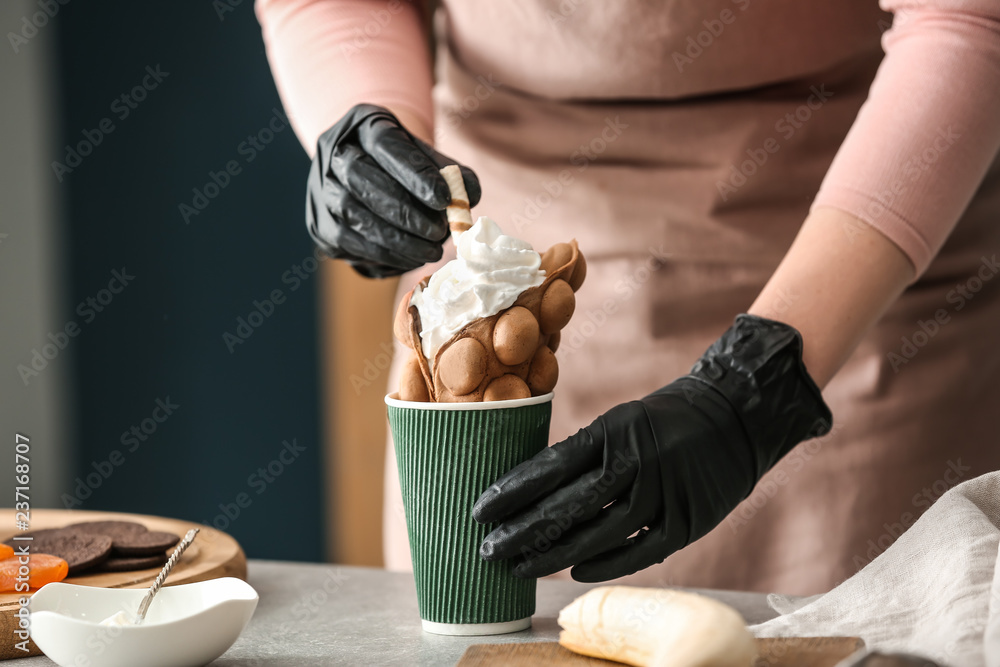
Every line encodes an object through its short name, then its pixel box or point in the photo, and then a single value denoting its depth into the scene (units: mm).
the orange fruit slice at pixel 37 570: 1374
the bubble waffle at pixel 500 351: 1345
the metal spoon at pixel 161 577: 1342
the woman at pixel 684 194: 1574
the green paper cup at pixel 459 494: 1347
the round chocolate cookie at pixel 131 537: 1442
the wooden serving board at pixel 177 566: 1332
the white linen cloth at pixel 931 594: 1278
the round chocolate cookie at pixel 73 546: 1421
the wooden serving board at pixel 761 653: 1266
